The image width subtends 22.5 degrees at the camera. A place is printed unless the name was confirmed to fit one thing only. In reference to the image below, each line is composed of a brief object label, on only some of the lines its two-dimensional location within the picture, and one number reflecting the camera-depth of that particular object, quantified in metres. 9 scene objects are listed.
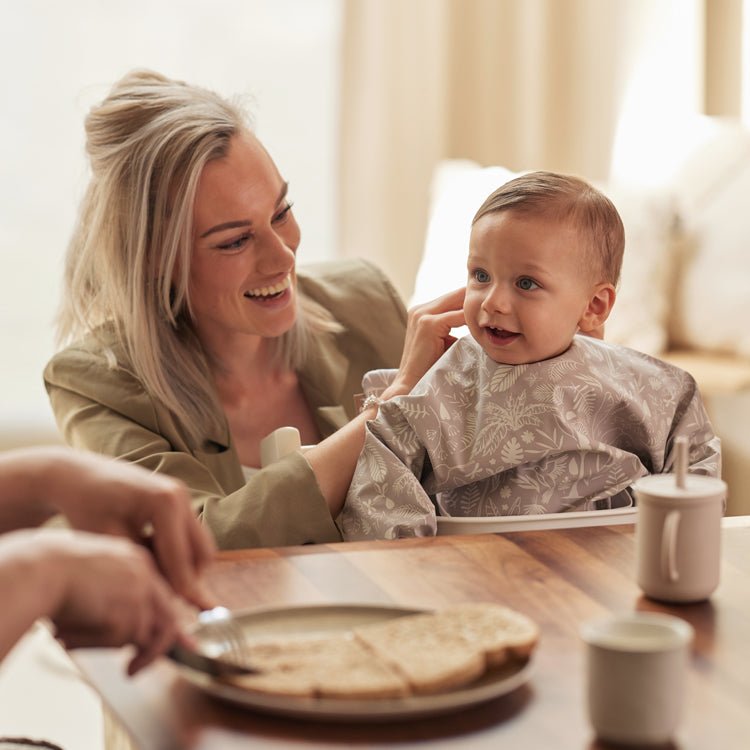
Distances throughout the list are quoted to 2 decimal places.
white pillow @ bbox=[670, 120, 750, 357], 3.55
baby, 1.69
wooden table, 1.18
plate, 1.18
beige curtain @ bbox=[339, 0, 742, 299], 4.16
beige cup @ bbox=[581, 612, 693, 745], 1.16
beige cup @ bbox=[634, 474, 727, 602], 1.36
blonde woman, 2.03
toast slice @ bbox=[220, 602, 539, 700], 1.20
